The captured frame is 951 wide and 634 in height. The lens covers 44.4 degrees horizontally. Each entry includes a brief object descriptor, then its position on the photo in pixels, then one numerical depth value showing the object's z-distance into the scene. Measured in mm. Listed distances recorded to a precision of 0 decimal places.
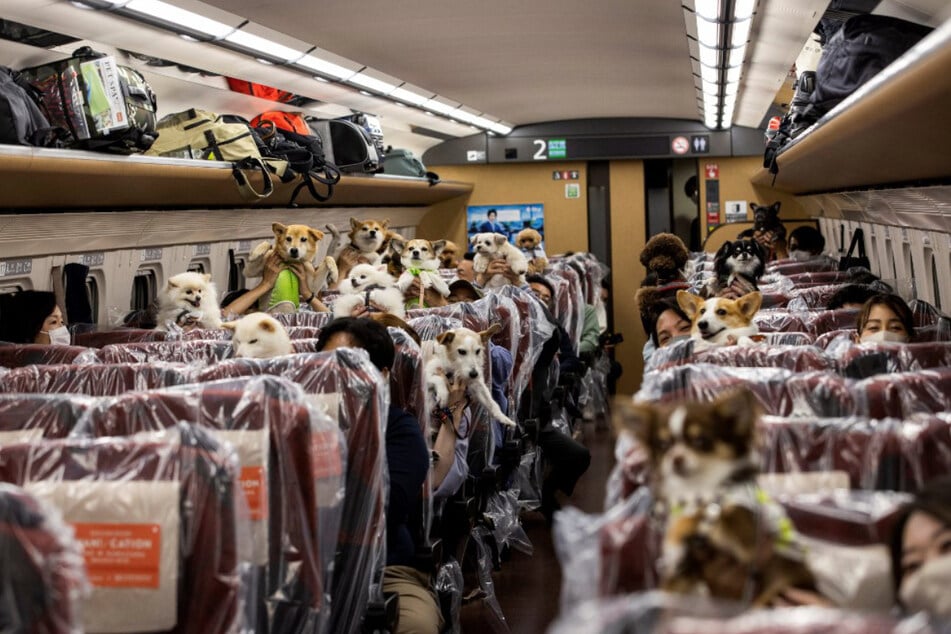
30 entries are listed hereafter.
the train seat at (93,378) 3734
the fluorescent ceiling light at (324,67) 7387
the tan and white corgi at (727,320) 4387
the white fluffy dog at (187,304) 5707
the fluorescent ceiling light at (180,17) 5387
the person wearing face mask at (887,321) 3816
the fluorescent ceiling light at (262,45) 6398
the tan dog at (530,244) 11164
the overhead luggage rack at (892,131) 3084
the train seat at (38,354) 4414
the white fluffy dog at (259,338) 4137
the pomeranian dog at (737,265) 6120
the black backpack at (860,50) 5238
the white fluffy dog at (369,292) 5973
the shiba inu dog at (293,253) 6855
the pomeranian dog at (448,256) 10422
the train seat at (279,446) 2799
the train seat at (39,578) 1913
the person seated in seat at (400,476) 3812
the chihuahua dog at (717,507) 1611
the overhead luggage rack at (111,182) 5082
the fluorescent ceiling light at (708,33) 6300
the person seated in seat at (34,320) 5090
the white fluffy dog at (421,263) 6797
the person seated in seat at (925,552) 1553
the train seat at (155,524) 2328
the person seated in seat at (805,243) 9289
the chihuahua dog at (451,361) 4910
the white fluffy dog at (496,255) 8703
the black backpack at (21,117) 4961
